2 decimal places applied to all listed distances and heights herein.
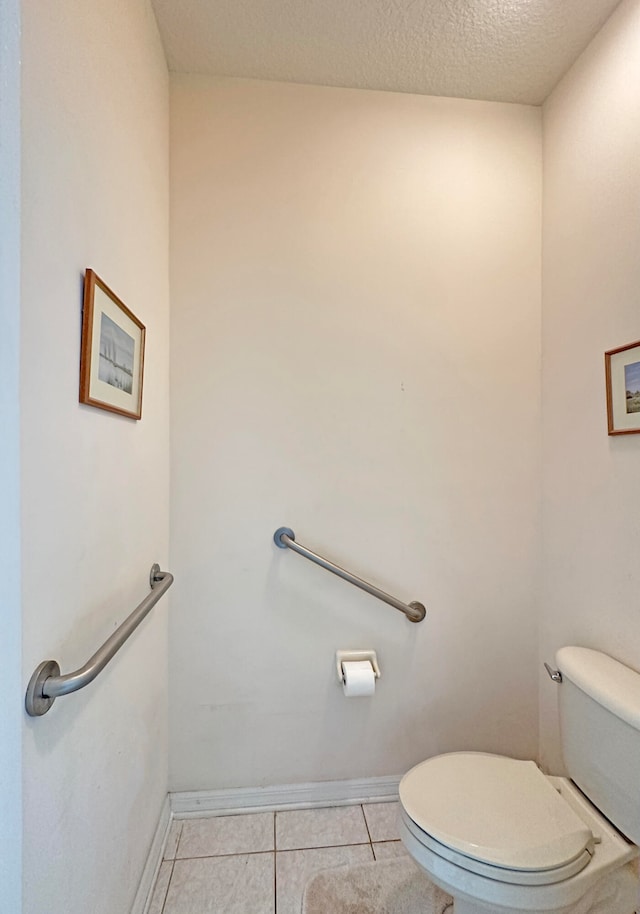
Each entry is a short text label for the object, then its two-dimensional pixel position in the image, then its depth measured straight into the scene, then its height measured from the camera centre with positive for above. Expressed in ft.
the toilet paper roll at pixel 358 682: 4.48 -2.42
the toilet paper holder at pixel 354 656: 4.73 -2.26
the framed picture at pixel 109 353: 2.58 +0.80
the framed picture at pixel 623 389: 3.72 +0.69
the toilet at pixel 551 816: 2.90 -2.80
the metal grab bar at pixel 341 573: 4.51 -1.23
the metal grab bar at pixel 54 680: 2.01 -1.13
